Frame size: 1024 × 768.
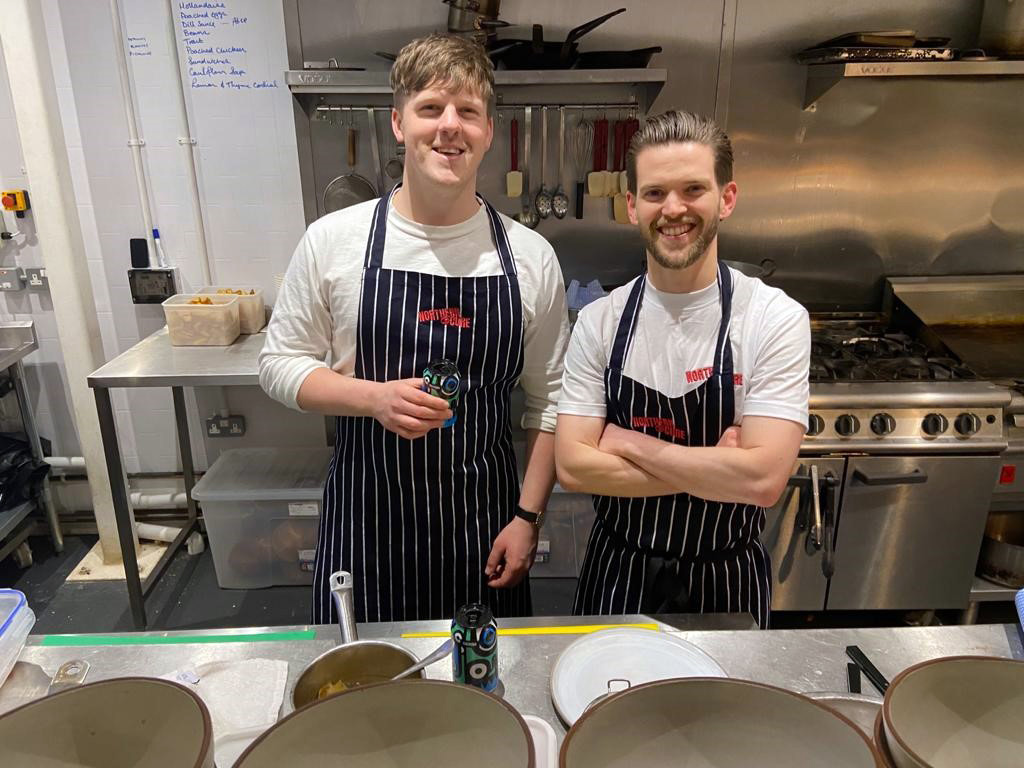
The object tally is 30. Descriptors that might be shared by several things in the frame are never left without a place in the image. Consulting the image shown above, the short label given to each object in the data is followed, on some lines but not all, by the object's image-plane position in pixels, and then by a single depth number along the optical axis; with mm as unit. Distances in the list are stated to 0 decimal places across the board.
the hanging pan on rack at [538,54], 2508
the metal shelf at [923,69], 2357
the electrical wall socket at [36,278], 2950
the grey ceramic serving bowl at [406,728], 592
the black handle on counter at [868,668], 975
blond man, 1372
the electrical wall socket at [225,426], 3193
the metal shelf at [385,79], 2389
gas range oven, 2273
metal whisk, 2850
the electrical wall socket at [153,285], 2927
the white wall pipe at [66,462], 3180
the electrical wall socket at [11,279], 2934
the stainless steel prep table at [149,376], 2398
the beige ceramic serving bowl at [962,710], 642
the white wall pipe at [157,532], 3178
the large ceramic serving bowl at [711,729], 591
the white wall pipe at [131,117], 2695
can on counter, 894
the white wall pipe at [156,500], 3250
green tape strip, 1084
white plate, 961
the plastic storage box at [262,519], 2789
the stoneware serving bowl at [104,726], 609
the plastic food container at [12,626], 998
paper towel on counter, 908
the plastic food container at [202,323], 2656
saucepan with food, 891
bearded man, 1275
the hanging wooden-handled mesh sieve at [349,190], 2850
